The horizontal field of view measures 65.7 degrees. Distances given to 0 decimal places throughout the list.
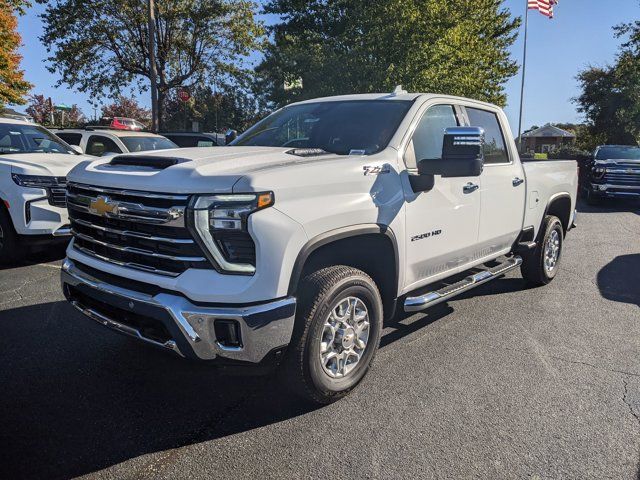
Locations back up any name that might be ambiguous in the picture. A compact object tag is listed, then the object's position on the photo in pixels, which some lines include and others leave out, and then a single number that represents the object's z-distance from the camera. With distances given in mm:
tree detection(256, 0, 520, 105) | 17922
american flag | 24188
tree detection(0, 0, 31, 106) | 23750
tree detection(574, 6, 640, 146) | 28906
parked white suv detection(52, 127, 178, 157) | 9070
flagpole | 34325
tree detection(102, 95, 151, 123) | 46219
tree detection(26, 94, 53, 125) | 45469
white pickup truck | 2486
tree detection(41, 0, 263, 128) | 22094
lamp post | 18197
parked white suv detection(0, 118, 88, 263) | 5797
